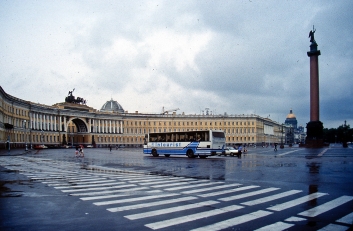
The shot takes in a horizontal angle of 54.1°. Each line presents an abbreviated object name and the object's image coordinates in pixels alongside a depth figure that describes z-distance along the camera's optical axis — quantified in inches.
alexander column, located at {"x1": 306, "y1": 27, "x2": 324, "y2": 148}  2888.8
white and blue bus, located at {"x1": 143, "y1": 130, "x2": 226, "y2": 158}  1529.3
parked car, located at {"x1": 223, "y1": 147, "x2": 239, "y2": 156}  1823.3
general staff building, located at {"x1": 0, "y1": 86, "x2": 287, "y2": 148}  3616.1
